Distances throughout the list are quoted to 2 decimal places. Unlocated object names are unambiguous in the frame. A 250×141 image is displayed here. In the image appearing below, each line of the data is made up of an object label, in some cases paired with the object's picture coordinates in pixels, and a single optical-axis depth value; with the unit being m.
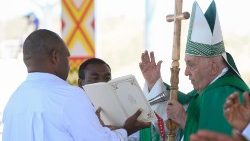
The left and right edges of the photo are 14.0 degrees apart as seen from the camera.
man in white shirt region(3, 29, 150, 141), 4.99
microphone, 6.81
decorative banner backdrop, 10.30
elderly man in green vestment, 5.31
